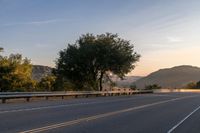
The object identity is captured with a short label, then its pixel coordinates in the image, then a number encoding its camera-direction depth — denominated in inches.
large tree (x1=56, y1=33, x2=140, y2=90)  1230.4
